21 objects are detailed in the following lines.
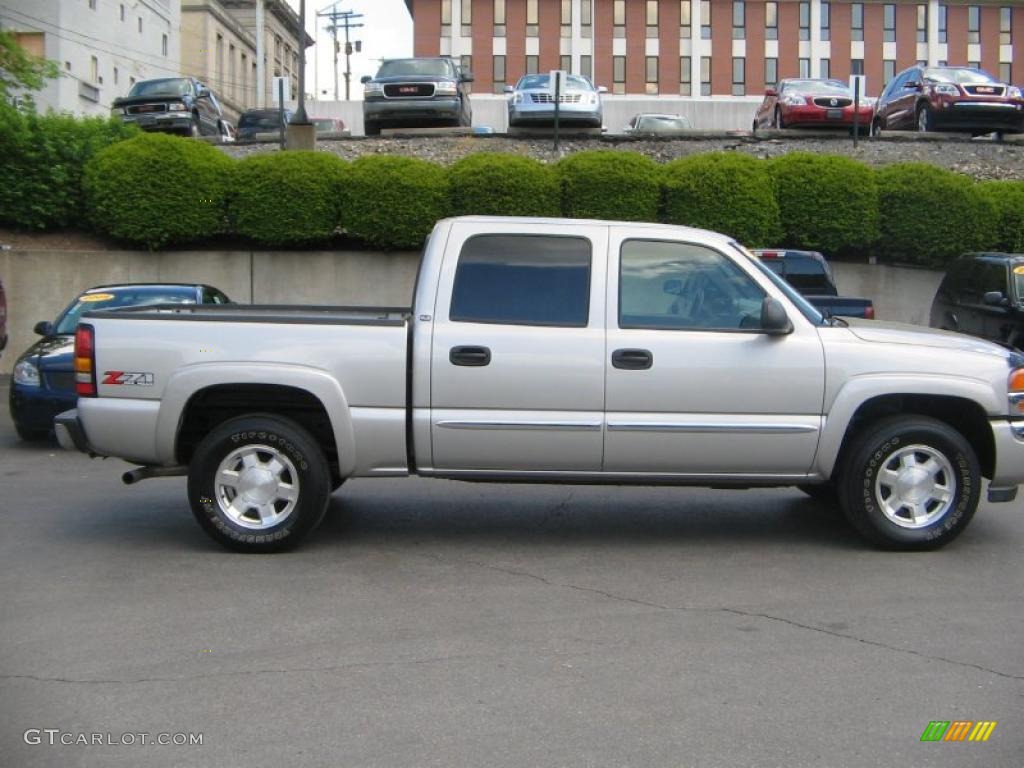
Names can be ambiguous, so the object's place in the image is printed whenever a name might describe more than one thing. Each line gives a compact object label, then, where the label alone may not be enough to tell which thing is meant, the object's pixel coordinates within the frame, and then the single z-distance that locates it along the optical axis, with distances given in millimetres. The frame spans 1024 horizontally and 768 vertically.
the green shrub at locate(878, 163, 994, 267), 18938
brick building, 75750
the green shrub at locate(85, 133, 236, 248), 18672
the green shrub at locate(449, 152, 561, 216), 18750
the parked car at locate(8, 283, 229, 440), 11094
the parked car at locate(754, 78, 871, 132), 26000
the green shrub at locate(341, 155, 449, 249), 18703
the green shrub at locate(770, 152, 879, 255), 18969
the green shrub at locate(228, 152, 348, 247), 18719
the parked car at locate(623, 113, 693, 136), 31506
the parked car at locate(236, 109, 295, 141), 34388
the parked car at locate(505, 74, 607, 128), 25031
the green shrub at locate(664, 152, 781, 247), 18703
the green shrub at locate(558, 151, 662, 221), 18828
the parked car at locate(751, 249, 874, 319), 14727
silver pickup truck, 6781
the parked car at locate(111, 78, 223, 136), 27078
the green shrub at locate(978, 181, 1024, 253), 19000
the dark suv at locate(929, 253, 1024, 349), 13555
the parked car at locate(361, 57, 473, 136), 24828
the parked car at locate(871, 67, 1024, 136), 24125
